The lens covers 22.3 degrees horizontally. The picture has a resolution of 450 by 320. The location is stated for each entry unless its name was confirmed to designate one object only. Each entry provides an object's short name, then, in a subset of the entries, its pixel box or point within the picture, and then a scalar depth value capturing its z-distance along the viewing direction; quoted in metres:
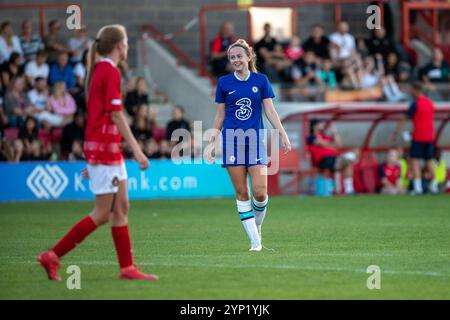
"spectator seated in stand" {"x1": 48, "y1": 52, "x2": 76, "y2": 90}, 24.94
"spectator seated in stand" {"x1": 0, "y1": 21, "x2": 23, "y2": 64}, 24.70
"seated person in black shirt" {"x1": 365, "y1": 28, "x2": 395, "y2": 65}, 27.66
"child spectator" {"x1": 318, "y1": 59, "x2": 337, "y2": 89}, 26.62
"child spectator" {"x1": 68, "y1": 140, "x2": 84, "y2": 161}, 23.17
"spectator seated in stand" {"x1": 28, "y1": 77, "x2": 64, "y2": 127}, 24.38
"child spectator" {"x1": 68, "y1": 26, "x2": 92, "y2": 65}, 25.50
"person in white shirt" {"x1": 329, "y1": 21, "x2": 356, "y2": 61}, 27.23
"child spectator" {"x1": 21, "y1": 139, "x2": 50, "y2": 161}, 22.67
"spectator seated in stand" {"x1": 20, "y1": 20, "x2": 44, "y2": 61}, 25.41
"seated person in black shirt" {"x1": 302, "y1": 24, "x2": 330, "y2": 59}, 27.03
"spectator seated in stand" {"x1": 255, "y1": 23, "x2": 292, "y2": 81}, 26.14
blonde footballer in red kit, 9.58
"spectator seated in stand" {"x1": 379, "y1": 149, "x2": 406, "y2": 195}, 24.94
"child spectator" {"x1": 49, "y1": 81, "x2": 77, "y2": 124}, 24.44
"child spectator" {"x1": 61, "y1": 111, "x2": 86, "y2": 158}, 23.53
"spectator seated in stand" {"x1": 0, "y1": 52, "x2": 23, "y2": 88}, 24.28
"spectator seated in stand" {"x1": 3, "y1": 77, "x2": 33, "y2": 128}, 23.95
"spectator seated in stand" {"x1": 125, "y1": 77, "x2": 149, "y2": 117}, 24.48
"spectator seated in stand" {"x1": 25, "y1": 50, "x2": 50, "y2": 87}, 24.83
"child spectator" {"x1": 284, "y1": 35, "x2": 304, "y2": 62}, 26.83
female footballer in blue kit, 12.30
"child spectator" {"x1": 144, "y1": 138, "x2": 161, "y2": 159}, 23.50
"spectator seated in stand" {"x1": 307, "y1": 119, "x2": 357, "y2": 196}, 24.66
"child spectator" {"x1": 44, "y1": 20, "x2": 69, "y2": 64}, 25.48
